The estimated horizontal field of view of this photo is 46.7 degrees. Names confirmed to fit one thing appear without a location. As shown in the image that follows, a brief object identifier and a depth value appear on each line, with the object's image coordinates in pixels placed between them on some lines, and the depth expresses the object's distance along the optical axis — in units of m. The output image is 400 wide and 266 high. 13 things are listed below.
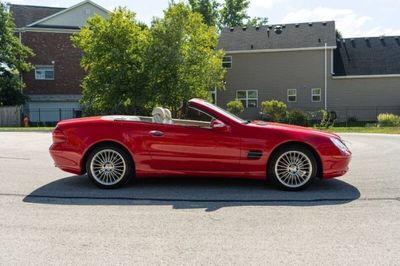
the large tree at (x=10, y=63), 36.50
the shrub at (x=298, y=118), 27.42
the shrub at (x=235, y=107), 33.56
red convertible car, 6.98
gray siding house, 36.31
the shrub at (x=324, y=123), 28.84
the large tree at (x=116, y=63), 26.77
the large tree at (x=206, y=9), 57.78
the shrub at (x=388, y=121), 28.22
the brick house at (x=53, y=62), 39.31
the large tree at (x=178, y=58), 26.30
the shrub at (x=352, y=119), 35.23
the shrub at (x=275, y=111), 29.26
